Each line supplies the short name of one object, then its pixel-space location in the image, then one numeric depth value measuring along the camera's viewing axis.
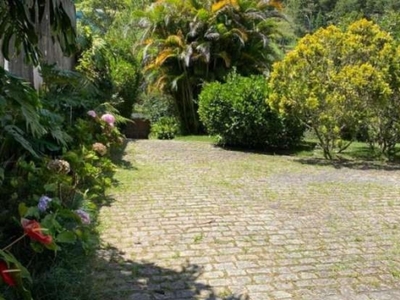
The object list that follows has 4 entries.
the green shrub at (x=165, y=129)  15.57
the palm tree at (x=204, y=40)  14.44
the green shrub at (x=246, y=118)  10.45
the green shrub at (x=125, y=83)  13.00
